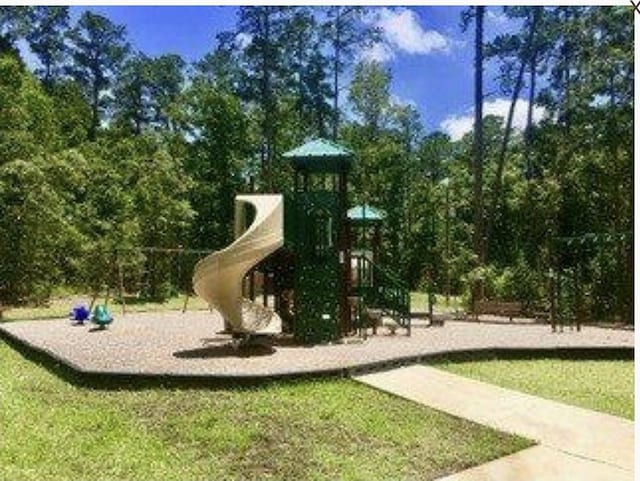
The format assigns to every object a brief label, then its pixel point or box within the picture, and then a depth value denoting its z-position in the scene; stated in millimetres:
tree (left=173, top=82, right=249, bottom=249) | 37844
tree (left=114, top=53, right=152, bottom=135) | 47281
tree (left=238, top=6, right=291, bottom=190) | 35594
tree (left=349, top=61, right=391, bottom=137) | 43188
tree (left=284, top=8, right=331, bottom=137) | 36312
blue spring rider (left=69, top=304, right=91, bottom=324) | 18797
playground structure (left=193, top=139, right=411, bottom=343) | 13820
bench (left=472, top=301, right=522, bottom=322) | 22203
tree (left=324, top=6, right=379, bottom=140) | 36938
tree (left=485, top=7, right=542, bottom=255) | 28938
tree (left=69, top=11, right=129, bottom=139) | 46500
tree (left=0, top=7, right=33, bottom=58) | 39344
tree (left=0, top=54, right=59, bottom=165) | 25078
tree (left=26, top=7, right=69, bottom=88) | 44312
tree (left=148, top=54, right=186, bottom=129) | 47438
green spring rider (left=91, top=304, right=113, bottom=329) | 17531
